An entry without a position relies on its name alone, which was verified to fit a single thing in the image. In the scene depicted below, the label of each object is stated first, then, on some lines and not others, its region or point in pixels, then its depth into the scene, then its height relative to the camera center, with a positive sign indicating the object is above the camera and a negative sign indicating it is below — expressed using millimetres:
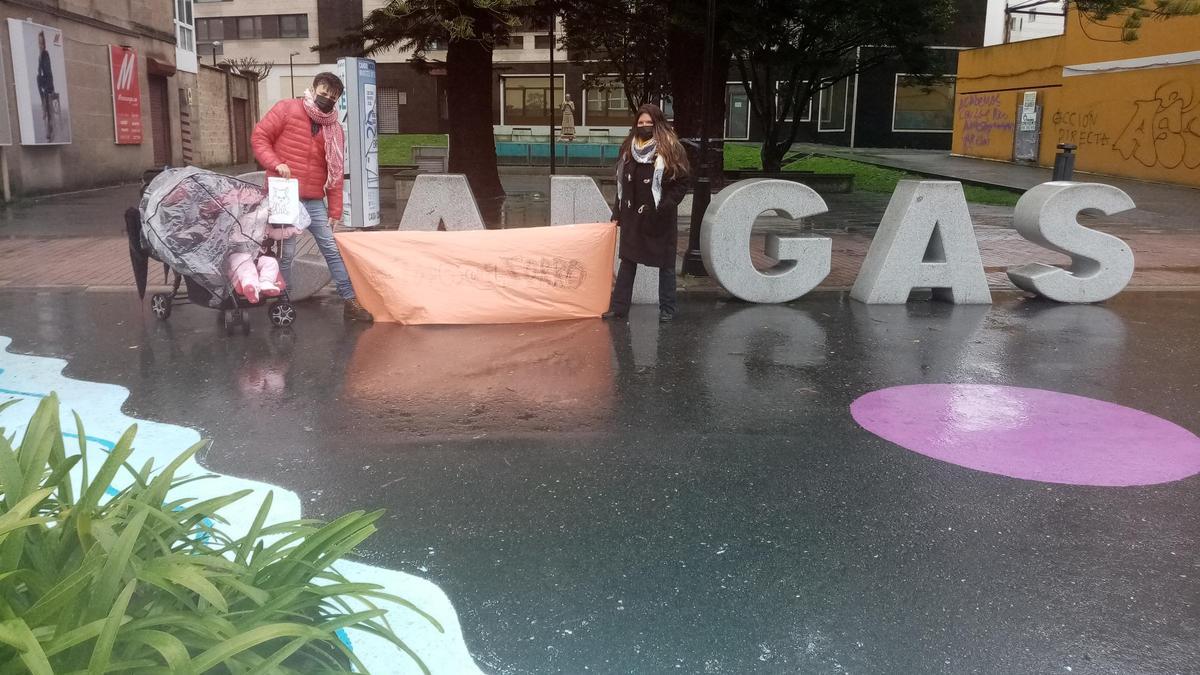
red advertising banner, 23031 +882
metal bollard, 17047 -291
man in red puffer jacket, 8180 -141
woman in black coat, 8320 -487
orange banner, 8312 -1125
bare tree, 46931 +3574
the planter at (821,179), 21969 -796
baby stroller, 7477 -750
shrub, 1893 -944
